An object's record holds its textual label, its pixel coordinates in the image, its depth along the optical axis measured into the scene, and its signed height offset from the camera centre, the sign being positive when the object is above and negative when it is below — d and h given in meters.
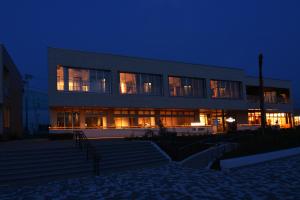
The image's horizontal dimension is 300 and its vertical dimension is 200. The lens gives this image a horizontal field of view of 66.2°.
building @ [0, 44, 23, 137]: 18.05 +1.92
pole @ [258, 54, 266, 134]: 19.44 +1.84
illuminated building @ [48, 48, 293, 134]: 22.15 +2.37
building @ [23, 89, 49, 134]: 49.45 +2.09
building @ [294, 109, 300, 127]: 46.56 -0.83
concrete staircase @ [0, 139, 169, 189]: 10.14 -2.25
